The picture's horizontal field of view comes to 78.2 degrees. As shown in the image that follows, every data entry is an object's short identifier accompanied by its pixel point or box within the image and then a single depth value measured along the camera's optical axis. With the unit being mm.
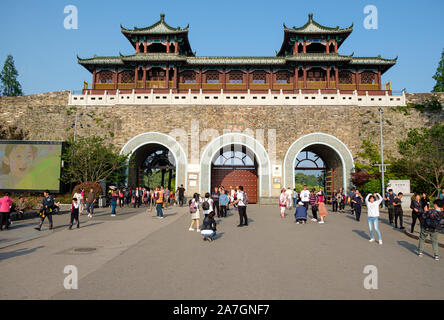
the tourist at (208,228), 7777
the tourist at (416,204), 7937
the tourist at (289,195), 16911
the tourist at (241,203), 10289
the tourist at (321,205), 11693
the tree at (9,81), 40844
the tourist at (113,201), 13562
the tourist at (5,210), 10000
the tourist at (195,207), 9156
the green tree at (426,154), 17125
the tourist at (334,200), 16422
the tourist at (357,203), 12219
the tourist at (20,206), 12570
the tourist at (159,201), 12165
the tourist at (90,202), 12945
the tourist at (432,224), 6380
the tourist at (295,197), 16906
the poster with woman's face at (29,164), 17922
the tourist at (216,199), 12688
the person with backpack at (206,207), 8523
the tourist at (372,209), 7918
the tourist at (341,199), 16125
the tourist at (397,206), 10296
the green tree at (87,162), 17909
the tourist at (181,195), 17812
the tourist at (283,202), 13102
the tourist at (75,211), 10039
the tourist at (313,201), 11886
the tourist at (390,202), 11086
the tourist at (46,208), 9750
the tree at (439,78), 32125
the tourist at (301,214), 11253
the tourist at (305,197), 11828
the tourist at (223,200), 12453
